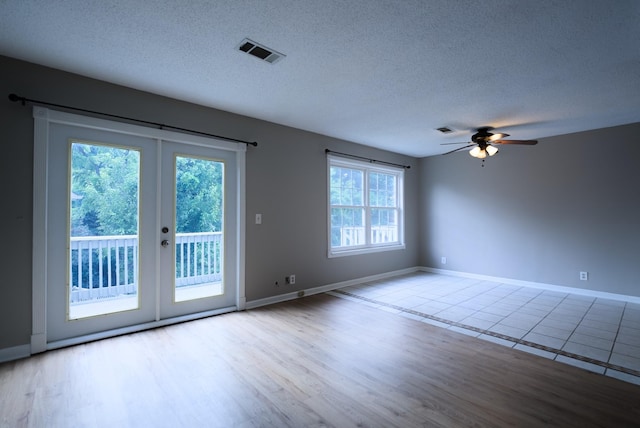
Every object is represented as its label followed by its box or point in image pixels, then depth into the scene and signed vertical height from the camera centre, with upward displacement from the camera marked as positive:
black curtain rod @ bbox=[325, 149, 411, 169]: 5.12 +1.09
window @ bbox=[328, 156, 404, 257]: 5.27 +0.20
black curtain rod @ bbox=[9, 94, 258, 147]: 2.60 +1.04
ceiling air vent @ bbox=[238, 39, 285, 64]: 2.36 +1.35
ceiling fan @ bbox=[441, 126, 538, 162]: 4.28 +1.07
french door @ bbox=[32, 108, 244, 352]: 2.80 -0.08
